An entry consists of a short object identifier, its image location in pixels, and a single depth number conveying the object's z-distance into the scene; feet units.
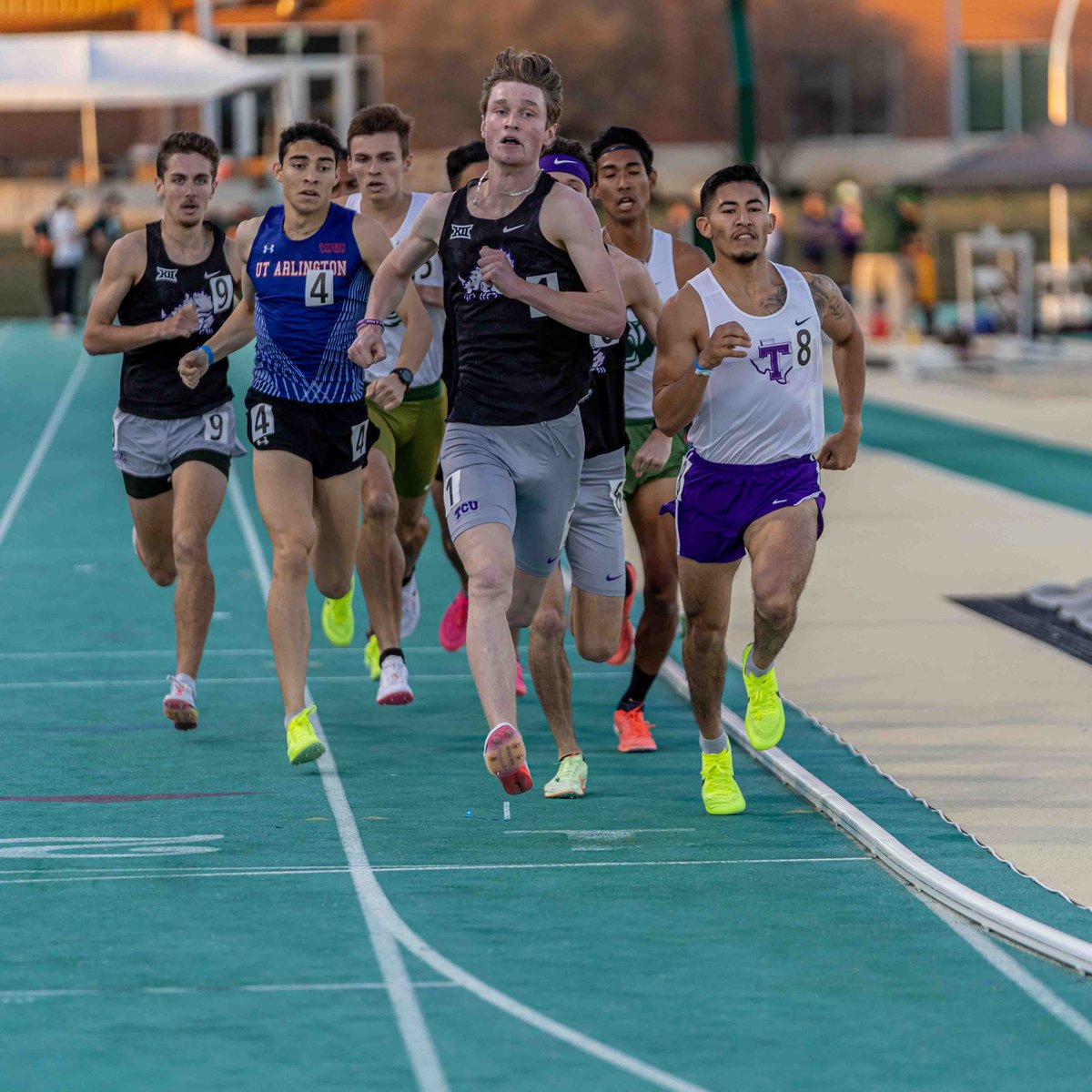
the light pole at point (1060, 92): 121.29
